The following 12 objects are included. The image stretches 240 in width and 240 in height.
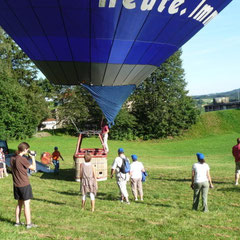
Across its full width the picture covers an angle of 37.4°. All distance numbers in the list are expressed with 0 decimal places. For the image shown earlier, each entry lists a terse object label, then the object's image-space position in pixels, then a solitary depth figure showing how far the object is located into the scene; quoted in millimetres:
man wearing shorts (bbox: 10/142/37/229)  6785
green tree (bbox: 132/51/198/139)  46969
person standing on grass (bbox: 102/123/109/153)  15742
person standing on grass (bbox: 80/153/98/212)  8492
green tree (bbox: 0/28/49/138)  41156
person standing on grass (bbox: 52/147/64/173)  15992
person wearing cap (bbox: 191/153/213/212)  8328
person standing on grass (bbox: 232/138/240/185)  12102
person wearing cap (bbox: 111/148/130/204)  9656
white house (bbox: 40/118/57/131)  74750
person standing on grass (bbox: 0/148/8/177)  15001
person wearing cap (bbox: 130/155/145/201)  9875
